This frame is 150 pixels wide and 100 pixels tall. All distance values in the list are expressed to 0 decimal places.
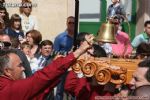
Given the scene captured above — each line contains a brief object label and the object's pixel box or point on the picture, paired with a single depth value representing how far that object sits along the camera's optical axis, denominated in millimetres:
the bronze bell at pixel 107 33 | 7579
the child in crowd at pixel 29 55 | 11726
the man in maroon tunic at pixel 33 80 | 6219
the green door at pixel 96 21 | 17651
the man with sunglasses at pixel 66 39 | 13250
